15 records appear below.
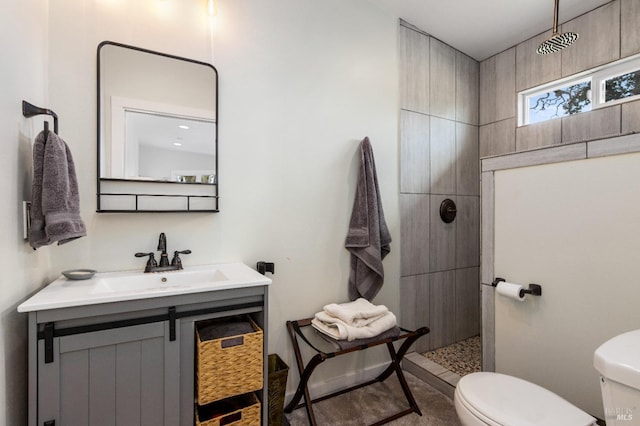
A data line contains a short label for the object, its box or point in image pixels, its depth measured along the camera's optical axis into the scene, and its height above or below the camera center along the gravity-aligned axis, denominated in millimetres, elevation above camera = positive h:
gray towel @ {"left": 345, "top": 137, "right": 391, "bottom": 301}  2170 -162
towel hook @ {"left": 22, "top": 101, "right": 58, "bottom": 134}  1234 +432
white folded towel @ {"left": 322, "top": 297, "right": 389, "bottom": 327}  1795 -624
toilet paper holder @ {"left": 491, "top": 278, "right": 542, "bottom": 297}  1642 -430
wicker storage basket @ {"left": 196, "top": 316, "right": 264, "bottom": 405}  1322 -695
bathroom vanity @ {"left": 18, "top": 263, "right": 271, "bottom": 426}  1083 -529
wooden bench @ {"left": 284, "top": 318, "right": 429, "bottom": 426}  1703 -937
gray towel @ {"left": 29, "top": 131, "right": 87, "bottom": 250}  1188 +65
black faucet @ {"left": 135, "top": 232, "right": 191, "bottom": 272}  1577 -258
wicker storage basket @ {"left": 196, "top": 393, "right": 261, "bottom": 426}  1380 -965
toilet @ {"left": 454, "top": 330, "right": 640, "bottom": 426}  885 -807
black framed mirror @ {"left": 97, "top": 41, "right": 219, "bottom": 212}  1551 +450
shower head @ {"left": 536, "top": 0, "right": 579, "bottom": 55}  1819 +1069
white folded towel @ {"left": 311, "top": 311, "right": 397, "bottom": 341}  1720 -686
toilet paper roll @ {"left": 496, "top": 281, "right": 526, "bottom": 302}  1659 -439
